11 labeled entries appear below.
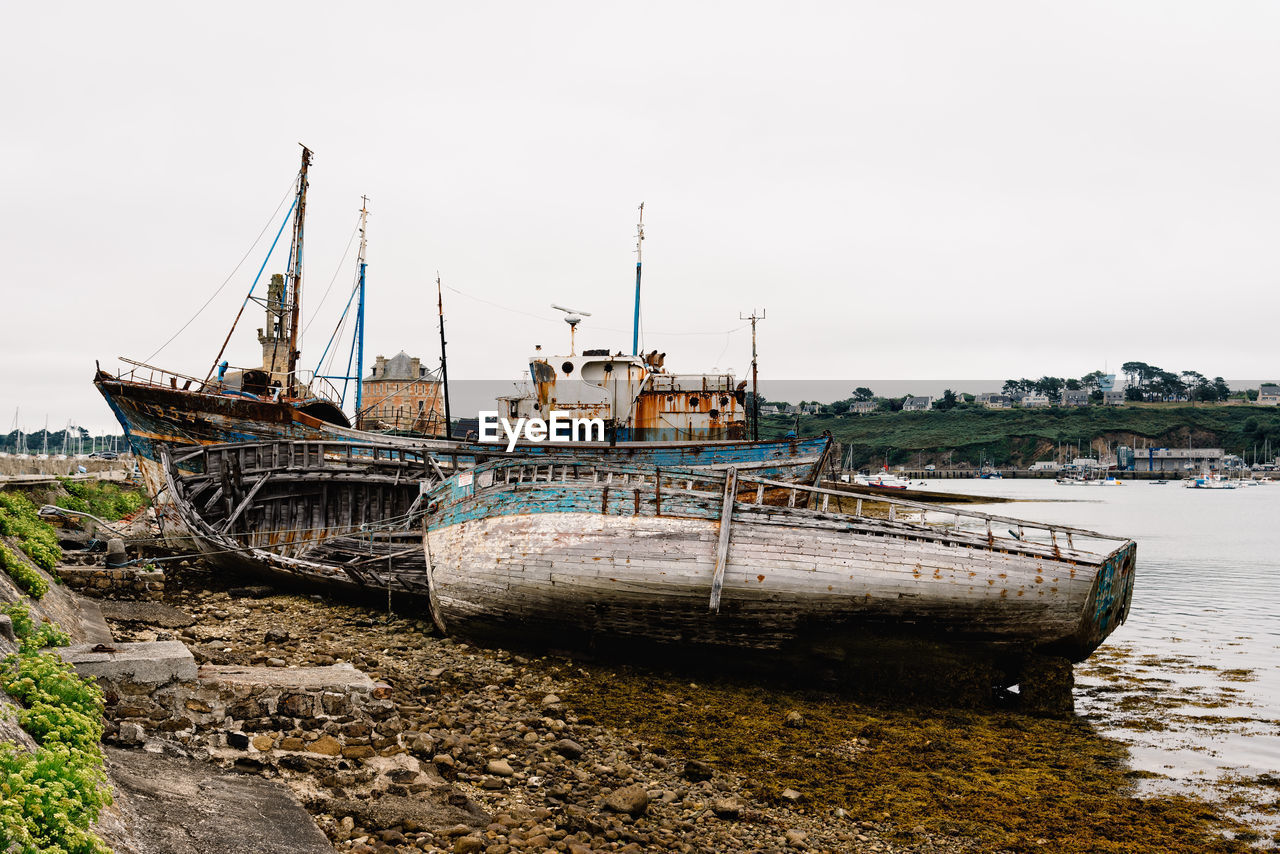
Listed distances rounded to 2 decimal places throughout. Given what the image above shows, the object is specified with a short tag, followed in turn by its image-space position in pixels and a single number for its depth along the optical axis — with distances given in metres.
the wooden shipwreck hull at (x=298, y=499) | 19.91
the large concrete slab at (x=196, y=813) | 5.45
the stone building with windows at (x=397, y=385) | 91.50
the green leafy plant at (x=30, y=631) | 8.71
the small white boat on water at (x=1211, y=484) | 145.62
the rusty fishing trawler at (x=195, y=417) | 31.55
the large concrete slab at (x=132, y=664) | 8.44
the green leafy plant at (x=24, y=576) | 11.95
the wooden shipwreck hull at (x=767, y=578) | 13.09
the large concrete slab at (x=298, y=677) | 9.66
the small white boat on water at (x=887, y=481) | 122.66
